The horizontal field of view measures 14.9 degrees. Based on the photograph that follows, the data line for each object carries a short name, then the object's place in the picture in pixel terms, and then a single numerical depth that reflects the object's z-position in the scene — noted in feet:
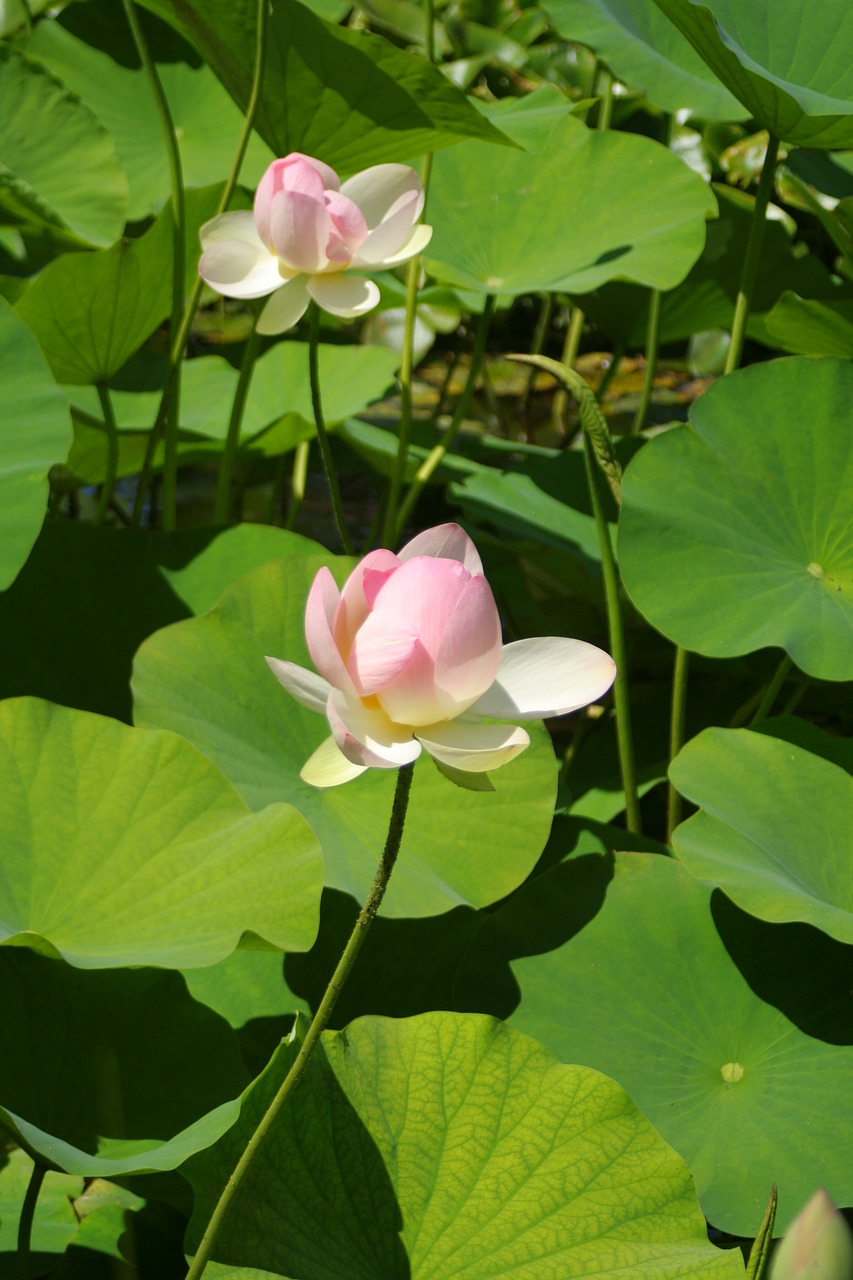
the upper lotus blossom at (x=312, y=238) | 8.44
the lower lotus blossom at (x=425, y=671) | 7.11
